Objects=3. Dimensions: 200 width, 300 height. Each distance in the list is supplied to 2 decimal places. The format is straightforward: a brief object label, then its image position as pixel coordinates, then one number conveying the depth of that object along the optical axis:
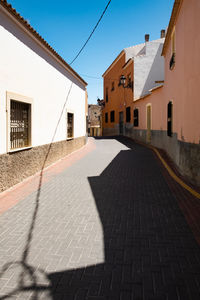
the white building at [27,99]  6.30
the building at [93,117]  46.31
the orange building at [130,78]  22.38
